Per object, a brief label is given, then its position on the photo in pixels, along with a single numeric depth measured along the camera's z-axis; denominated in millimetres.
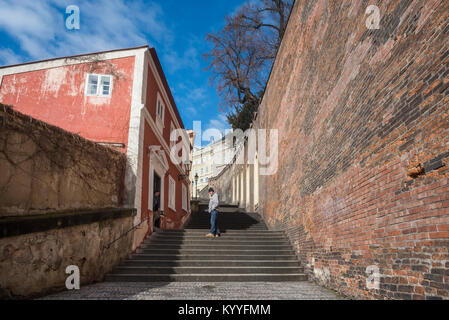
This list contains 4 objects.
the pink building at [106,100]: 9008
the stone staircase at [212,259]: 7070
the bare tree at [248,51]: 20547
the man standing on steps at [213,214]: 9703
